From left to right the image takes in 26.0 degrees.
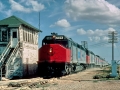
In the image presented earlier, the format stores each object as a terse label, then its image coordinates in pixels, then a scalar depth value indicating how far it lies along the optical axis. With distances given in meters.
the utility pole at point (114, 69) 24.67
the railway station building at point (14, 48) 25.99
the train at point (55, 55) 25.98
